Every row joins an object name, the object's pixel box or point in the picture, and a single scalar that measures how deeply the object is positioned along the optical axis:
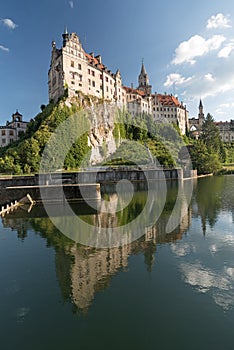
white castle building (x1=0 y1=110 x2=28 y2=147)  84.00
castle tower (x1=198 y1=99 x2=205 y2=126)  140.88
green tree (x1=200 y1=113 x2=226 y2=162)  97.71
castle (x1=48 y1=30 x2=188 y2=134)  73.06
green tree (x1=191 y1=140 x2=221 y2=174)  75.81
